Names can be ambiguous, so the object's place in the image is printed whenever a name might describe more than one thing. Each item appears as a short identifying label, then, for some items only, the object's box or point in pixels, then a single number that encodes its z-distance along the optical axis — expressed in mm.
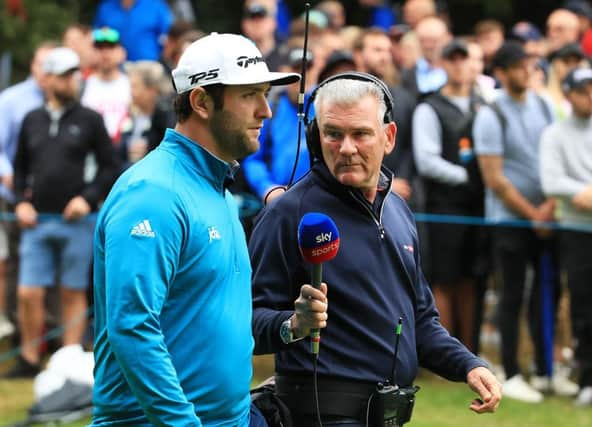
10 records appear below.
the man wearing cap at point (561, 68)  11563
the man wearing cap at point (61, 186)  10578
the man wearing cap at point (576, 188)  10102
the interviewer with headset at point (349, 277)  4977
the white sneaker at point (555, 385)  10367
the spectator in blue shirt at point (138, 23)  14836
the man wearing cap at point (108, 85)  11992
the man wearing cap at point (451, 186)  10648
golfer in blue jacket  4000
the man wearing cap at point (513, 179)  10406
